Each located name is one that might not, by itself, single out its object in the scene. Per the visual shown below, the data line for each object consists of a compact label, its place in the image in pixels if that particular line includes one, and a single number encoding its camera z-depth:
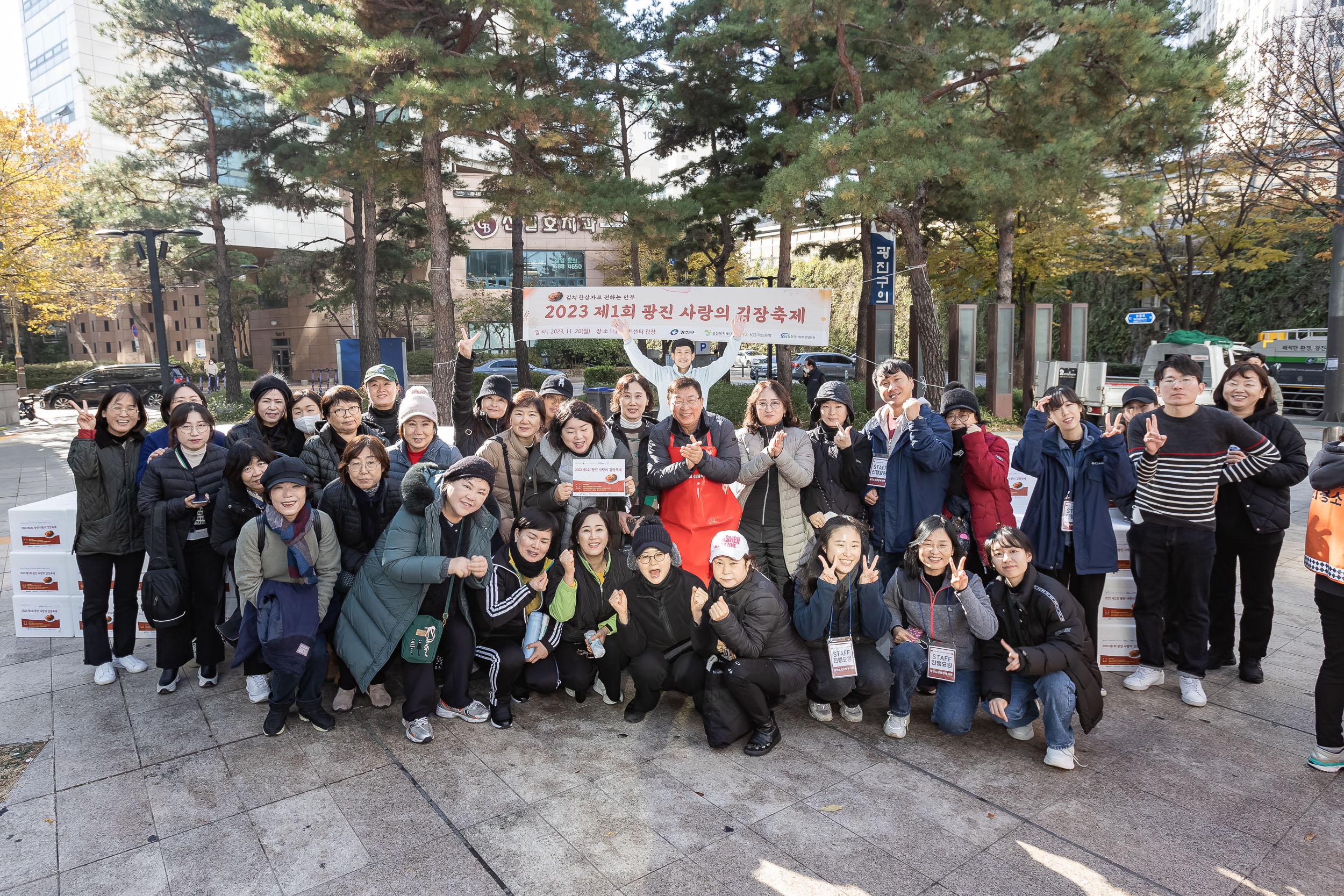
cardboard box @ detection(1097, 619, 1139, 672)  4.55
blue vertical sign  12.20
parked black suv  23.97
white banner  9.20
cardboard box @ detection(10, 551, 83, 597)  4.93
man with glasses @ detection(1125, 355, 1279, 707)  4.11
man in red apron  4.37
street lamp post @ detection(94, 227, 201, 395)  14.65
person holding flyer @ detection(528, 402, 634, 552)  4.26
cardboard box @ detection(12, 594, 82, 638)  5.04
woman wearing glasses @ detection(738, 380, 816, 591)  4.35
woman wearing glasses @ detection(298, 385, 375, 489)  4.41
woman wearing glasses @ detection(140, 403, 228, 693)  4.10
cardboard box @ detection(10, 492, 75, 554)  4.88
